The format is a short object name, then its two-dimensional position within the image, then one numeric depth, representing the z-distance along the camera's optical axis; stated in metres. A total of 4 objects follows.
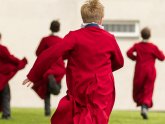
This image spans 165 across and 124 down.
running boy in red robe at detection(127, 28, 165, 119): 14.85
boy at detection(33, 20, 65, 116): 14.25
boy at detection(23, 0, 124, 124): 7.02
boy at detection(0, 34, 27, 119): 13.77
